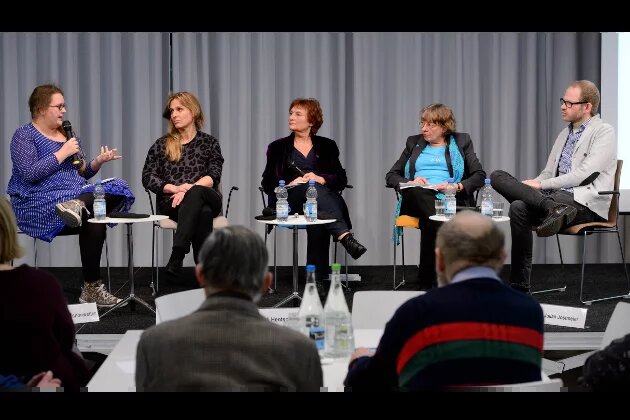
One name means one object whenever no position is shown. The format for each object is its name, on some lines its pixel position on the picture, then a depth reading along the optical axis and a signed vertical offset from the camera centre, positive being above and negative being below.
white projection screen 6.38 +0.77
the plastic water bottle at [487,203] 5.46 -0.05
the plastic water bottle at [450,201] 5.44 -0.04
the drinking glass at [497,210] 5.63 -0.10
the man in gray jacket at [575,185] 5.39 +0.06
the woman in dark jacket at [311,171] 5.80 +0.17
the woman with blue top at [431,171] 5.72 +0.17
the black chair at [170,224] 5.58 -0.18
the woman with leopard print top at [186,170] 5.51 +0.18
